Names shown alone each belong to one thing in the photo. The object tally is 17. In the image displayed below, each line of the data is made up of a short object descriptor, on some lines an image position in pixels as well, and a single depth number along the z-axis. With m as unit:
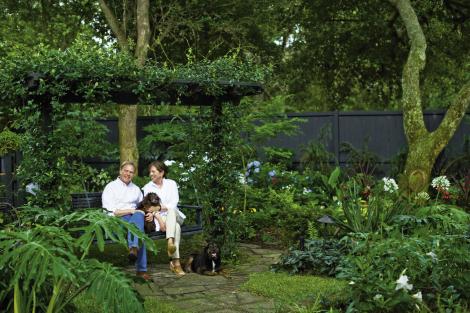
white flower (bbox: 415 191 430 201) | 9.34
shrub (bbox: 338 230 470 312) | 4.50
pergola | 6.64
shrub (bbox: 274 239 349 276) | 6.94
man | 7.23
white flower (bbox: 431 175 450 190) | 10.31
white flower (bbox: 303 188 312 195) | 10.94
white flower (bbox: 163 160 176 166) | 10.58
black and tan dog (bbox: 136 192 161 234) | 7.32
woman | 7.29
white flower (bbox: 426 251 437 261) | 4.89
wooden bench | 7.75
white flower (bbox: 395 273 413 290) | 4.39
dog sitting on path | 7.15
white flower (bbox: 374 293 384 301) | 4.44
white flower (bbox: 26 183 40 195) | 6.58
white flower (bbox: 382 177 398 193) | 9.69
